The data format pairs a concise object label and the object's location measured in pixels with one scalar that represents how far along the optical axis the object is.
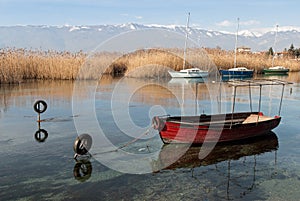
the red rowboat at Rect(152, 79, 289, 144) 8.65
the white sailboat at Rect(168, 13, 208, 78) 27.77
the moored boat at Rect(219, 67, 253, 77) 30.90
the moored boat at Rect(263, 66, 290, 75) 36.53
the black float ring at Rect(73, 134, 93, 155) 7.72
